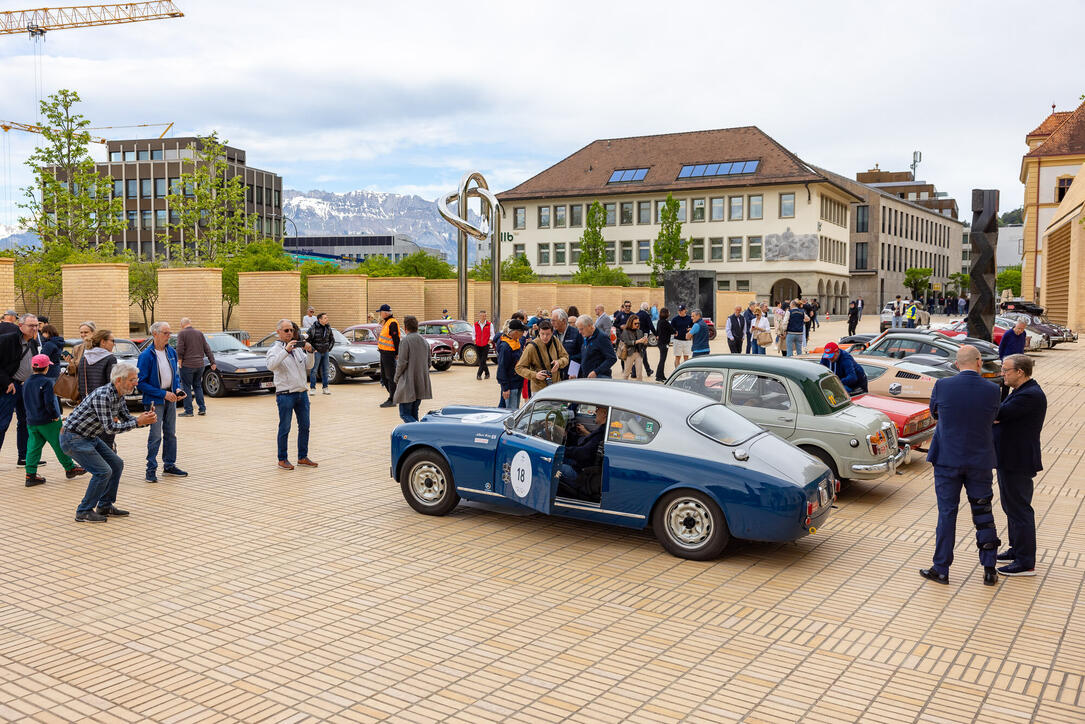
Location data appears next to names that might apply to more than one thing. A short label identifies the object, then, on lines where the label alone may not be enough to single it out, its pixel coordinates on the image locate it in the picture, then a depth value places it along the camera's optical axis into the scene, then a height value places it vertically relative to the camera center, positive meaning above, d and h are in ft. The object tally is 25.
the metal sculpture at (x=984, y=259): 73.97 +4.33
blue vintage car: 24.18 -4.41
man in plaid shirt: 27.73 -3.73
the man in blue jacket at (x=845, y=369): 40.65 -2.58
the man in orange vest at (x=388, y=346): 55.31 -2.31
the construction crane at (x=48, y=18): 368.07 +118.02
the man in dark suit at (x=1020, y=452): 23.16 -3.59
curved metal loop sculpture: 110.52 +10.66
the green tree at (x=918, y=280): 323.37 +11.16
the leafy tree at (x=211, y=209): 140.26 +15.59
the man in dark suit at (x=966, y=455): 22.99 -3.63
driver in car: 26.61 -4.28
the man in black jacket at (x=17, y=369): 35.88 -2.46
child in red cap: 33.17 -3.86
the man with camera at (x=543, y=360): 40.27 -2.23
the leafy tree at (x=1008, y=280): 350.64 +12.20
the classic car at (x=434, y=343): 83.76 -3.14
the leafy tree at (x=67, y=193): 122.42 +15.85
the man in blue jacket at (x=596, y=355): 42.42 -2.08
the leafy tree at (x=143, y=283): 111.04 +3.17
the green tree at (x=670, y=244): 232.73 +17.06
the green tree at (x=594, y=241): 244.42 +18.57
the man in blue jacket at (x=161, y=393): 35.29 -3.26
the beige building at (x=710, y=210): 231.50 +27.12
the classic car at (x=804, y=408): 31.71 -3.50
